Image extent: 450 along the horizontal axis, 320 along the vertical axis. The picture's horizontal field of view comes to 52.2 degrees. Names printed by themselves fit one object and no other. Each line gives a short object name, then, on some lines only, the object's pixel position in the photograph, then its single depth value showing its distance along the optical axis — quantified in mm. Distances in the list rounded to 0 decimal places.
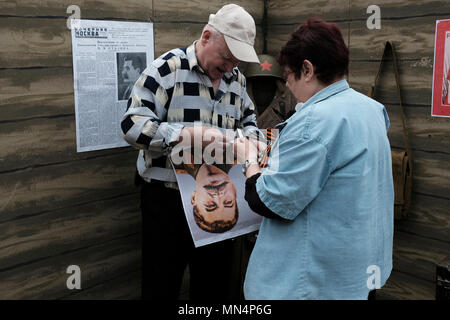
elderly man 1894
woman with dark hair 1391
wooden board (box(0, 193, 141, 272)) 2189
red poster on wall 2516
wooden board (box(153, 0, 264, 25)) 2637
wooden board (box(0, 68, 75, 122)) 2084
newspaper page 2316
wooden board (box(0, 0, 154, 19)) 2068
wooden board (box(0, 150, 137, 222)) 2156
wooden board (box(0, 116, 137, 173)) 2115
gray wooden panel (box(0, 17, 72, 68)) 2059
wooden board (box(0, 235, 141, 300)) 2223
